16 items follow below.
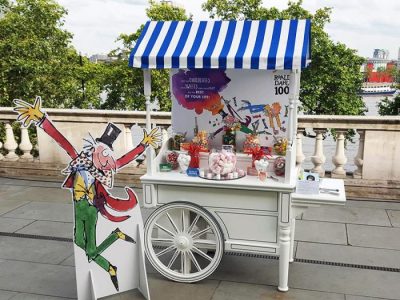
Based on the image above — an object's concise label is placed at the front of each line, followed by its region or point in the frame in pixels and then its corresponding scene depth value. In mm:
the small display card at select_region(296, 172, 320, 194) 4105
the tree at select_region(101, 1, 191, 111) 15500
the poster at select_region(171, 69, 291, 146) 4438
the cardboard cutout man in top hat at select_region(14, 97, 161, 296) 3635
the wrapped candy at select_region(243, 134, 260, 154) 4395
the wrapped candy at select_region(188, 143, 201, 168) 4414
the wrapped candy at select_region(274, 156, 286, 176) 4168
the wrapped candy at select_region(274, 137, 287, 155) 4344
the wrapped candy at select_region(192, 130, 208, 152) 4523
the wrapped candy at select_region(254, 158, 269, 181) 4070
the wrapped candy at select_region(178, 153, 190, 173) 4352
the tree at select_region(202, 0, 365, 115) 16312
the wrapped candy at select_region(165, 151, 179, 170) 4551
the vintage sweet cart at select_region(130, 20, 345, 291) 3916
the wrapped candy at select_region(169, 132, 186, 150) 4703
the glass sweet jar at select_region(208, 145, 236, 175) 4117
